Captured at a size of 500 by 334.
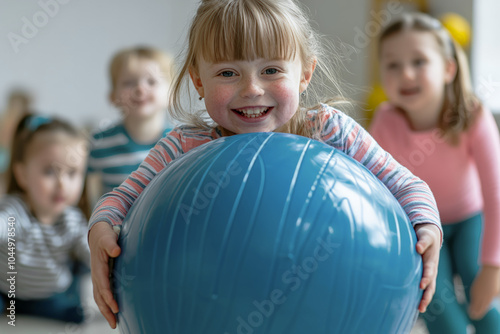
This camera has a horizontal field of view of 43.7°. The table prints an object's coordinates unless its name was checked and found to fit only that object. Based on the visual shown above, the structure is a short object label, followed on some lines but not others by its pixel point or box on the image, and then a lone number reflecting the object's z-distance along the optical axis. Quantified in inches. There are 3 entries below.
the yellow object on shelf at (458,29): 176.6
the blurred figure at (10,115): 196.4
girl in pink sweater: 86.2
